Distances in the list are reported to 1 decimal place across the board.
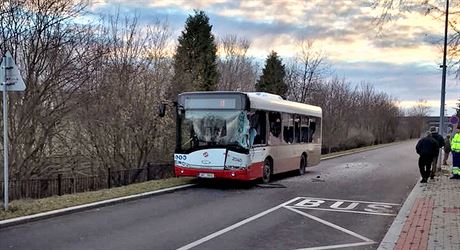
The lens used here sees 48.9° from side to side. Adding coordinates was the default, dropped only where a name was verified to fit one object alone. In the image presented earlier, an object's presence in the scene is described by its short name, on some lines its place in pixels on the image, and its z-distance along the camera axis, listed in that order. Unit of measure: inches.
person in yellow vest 766.2
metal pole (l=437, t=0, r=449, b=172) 899.9
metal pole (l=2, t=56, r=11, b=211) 393.4
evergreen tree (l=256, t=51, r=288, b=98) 1820.9
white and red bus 619.2
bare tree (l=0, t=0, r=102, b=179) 701.3
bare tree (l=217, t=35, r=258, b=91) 1802.4
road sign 398.9
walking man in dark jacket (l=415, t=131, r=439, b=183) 691.4
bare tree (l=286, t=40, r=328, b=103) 1877.5
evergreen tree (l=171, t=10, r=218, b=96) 1175.0
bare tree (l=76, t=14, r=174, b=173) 878.4
